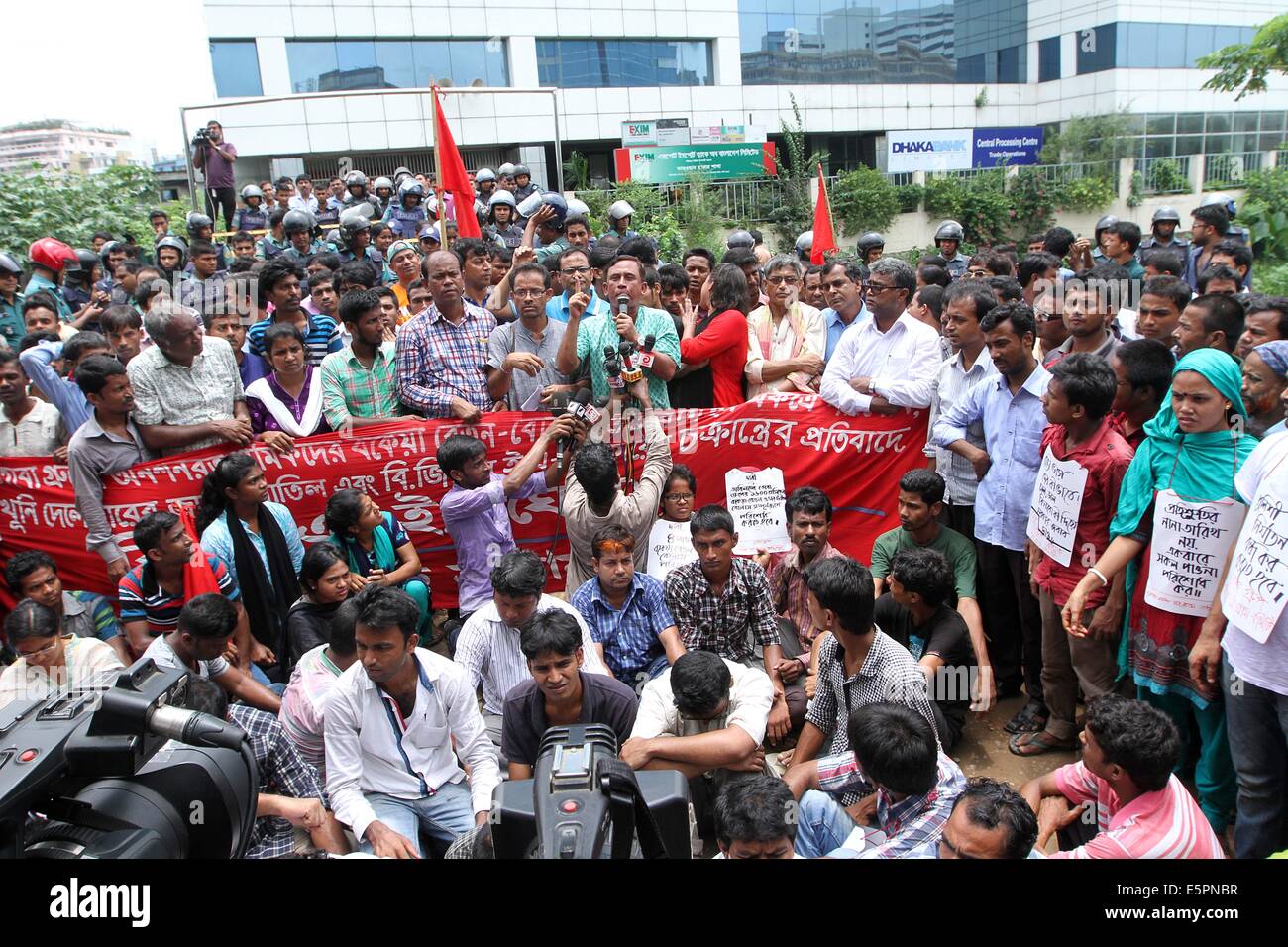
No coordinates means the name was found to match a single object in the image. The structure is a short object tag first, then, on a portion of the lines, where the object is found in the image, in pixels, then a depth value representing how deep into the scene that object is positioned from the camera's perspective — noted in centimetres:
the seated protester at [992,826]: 259
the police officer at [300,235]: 984
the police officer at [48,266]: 872
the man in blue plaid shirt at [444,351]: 563
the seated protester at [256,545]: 472
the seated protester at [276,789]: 344
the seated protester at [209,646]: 399
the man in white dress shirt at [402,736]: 363
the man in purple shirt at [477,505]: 496
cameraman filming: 1456
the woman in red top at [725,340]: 582
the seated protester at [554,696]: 356
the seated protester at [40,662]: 402
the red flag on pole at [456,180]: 834
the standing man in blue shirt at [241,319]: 574
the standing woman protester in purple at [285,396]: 530
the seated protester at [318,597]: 444
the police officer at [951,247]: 981
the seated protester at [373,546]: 479
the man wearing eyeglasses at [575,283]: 611
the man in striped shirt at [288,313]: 625
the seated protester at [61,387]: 593
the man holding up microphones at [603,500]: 466
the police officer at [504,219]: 1058
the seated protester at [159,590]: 443
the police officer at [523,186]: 1395
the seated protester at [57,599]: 447
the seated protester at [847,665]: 365
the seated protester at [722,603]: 456
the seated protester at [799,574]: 471
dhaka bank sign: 2664
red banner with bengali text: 542
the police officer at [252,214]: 1403
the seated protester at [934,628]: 421
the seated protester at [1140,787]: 274
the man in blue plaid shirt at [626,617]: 447
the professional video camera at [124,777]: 162
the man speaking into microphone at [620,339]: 554
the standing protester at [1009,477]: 447
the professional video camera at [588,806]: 147
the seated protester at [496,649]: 418
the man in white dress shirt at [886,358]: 530
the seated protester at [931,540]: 452
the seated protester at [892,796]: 299
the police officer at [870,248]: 885
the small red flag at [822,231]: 974
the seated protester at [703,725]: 356
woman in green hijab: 344
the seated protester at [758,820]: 279
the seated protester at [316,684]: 387
